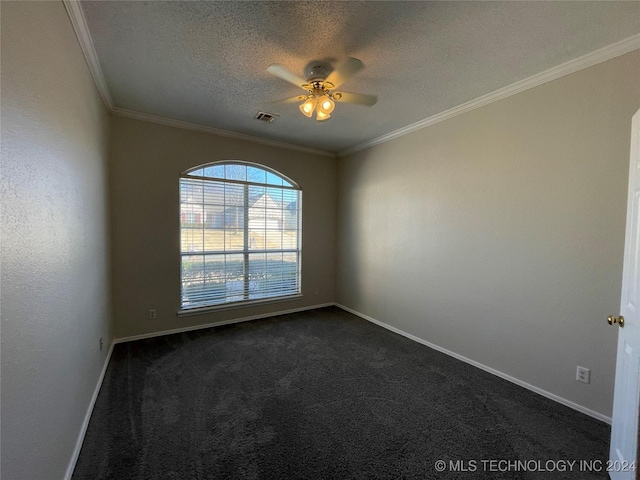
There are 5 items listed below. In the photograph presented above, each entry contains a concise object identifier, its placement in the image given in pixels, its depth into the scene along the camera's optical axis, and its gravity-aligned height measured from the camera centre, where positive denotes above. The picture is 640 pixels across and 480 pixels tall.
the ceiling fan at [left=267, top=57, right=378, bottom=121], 2.09 +1.11
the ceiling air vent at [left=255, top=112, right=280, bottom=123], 3.22 +1.30
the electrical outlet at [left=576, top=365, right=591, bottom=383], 2.12 -1.13
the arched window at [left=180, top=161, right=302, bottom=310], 3.78 -0.15
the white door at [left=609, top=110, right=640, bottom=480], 1.39 -0.66
